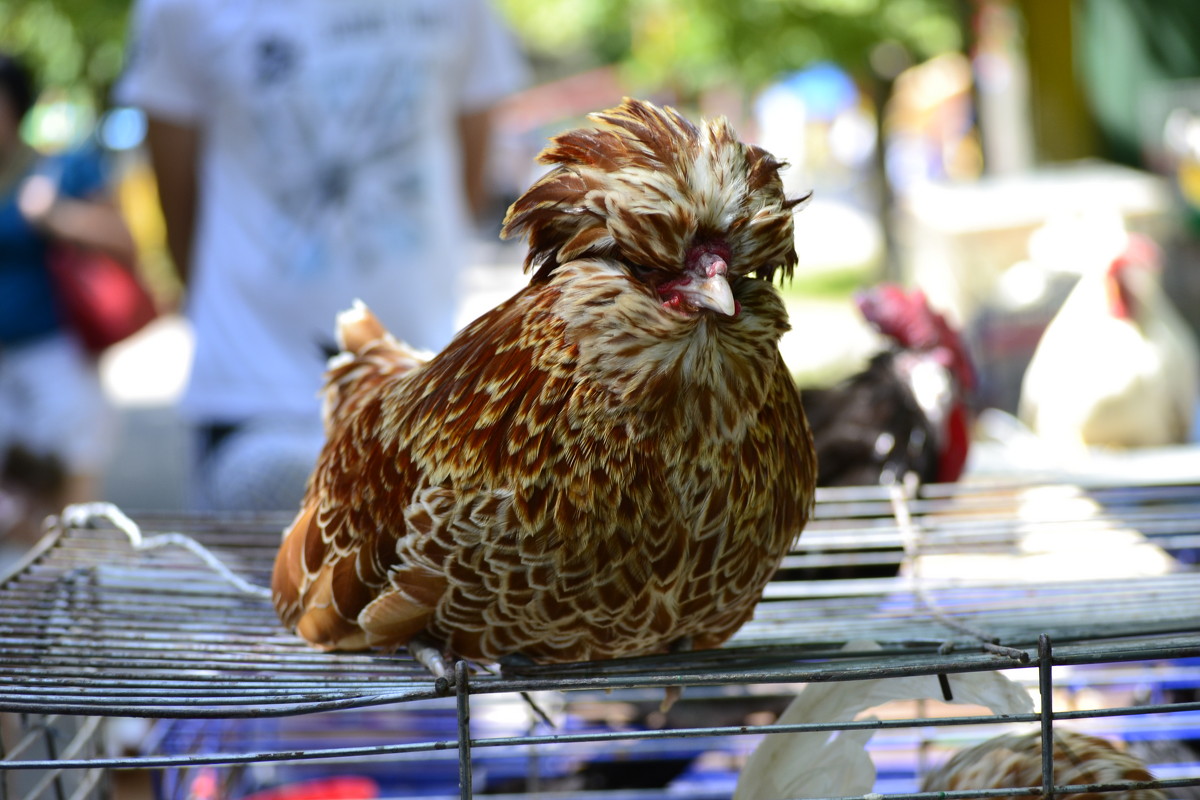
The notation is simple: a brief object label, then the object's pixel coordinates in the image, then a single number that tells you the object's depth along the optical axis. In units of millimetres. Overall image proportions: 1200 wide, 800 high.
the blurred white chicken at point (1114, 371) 4082
